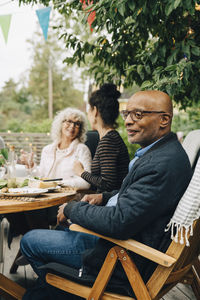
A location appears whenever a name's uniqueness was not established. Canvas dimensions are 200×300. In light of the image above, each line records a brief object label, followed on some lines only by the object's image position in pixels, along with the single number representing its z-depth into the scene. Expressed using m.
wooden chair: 1.30
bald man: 1.32
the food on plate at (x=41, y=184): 2.14
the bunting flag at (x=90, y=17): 2.95
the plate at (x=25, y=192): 1.92
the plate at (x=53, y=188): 2.14
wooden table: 1.75
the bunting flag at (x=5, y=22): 4.14
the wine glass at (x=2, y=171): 2.30
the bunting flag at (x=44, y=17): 3.78
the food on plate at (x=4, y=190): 2.05
